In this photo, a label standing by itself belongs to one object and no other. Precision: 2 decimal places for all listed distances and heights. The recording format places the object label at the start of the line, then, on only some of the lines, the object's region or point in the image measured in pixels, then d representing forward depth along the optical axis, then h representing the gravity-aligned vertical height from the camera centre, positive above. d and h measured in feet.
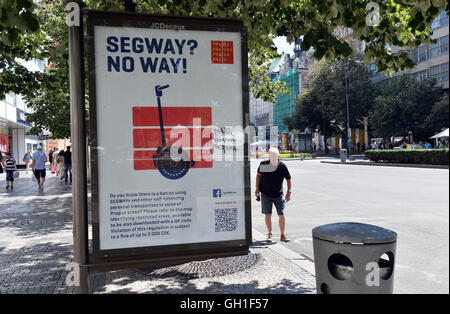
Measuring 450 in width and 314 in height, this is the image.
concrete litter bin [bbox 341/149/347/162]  116.35 -2.00
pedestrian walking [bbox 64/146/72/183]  65.98 -1.00
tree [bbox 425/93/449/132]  128.61 +8.32
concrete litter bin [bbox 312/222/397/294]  10.32 -2.92
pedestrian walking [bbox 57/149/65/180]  73.26 -1.84
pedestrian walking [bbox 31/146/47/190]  55.47 -1.51
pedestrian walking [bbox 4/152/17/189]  59.26 -2.19
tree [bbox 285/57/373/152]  178.70 +22.66
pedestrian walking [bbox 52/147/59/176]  85.13 -1.07
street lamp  171.38 +12.74
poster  11.96 +0.56
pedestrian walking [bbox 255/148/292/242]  23.90 -2.10
